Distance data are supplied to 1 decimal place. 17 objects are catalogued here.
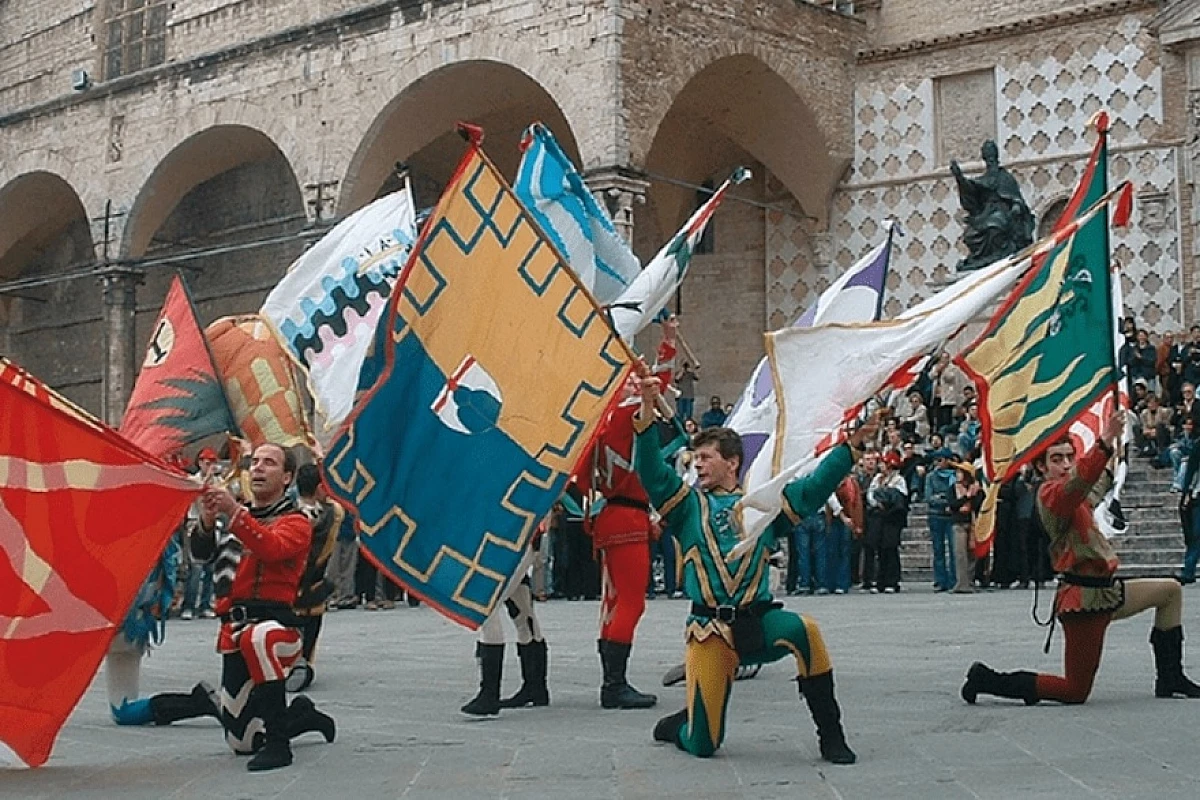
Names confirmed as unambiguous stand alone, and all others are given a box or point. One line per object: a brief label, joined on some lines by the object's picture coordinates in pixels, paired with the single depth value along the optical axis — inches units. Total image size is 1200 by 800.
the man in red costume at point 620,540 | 296.8
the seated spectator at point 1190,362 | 750.5
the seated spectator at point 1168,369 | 765.9
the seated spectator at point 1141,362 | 778.8
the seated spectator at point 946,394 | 836.0
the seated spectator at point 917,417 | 823.3
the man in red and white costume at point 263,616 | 240.5
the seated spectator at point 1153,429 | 735.1
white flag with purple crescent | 318.0
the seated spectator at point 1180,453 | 632.4
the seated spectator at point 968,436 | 702.8
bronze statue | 831.1
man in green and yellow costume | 228.5
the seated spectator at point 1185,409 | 688.4
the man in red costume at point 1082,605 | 275.1
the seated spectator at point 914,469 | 728.3
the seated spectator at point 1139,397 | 749.5
